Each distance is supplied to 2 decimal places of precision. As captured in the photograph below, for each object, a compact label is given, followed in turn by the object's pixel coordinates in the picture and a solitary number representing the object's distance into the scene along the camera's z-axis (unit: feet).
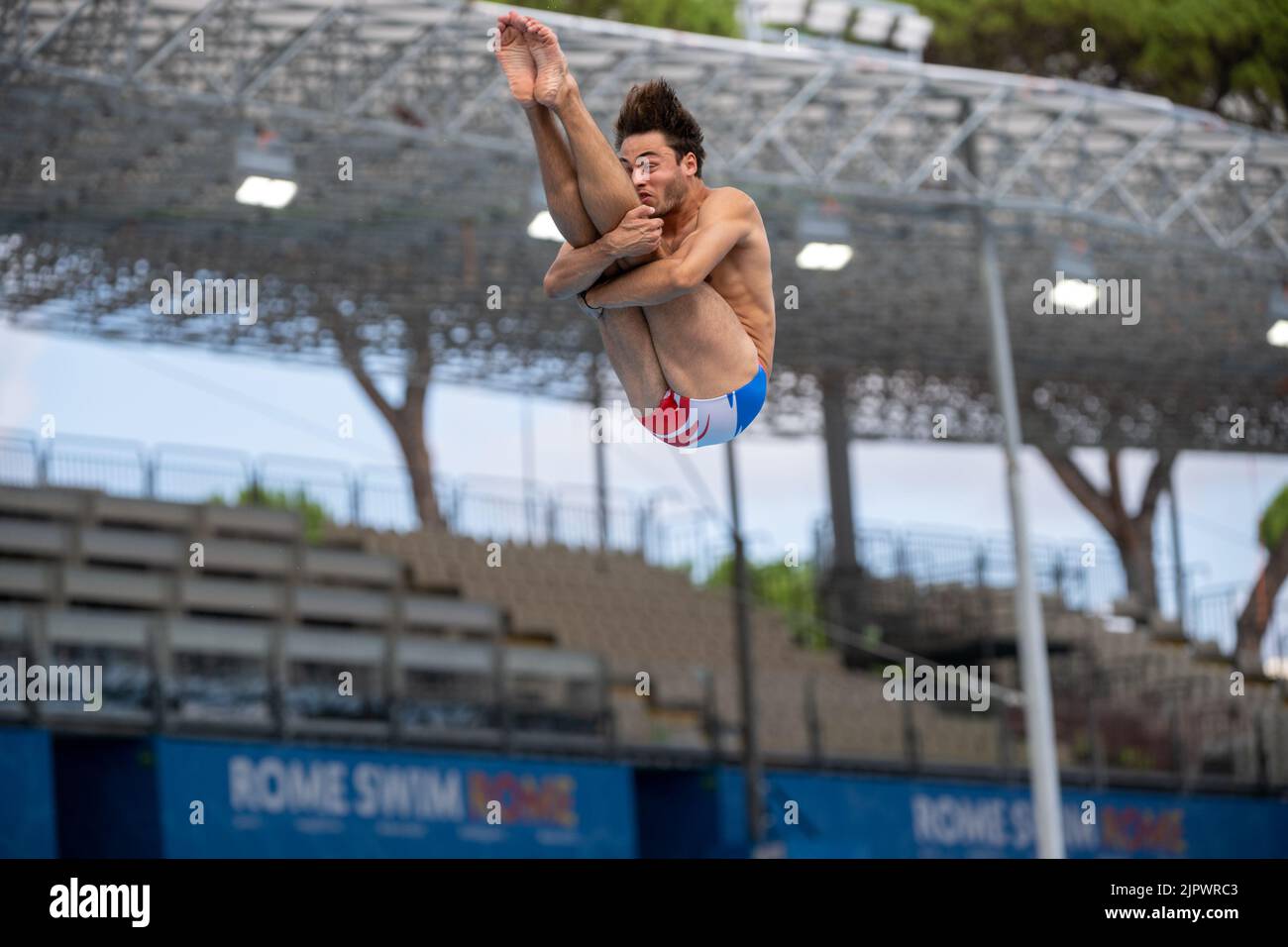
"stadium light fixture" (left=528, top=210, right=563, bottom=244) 57.52
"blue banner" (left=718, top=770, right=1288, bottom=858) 59.36
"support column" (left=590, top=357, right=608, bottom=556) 80.33
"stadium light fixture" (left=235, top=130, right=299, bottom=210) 51.98
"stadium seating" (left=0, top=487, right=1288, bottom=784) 50.37
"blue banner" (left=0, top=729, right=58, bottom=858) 44.45
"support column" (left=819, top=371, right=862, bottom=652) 86.50
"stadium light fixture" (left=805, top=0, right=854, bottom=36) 60.29
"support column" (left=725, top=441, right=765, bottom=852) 57.52
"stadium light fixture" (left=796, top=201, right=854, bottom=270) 59.11
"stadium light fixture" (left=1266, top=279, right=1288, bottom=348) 70.13
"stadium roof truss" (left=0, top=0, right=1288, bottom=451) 53.93
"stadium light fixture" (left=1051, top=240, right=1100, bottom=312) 59.93
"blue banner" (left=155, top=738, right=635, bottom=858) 47.85
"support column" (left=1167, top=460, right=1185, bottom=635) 95.55
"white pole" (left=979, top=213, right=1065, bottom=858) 56.59
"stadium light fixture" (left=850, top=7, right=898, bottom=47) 63.46
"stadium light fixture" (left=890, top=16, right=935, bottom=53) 62.90
